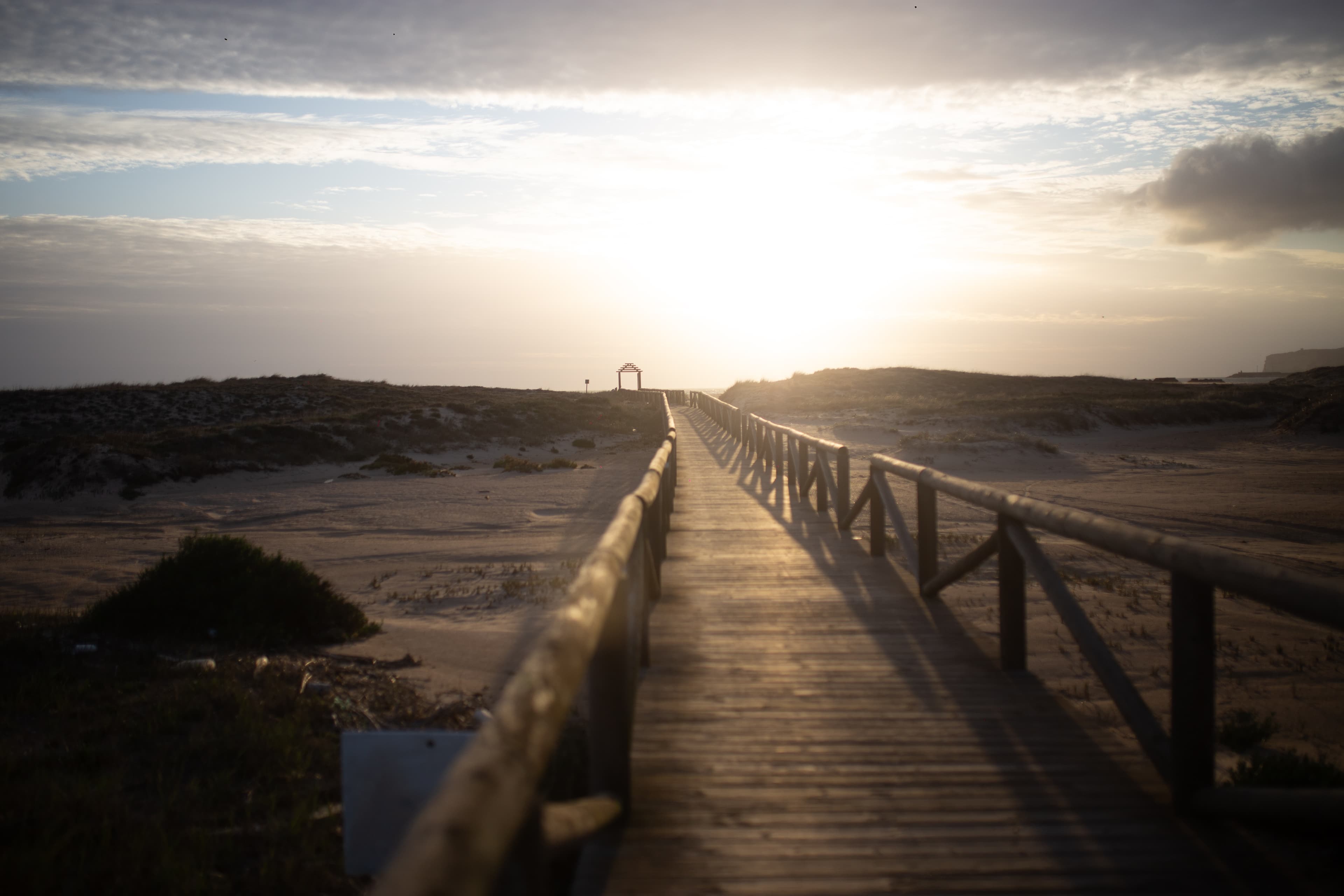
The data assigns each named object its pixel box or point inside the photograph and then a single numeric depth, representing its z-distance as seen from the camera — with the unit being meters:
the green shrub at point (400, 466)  23.27
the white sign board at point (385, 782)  2.61
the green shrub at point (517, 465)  23.64
